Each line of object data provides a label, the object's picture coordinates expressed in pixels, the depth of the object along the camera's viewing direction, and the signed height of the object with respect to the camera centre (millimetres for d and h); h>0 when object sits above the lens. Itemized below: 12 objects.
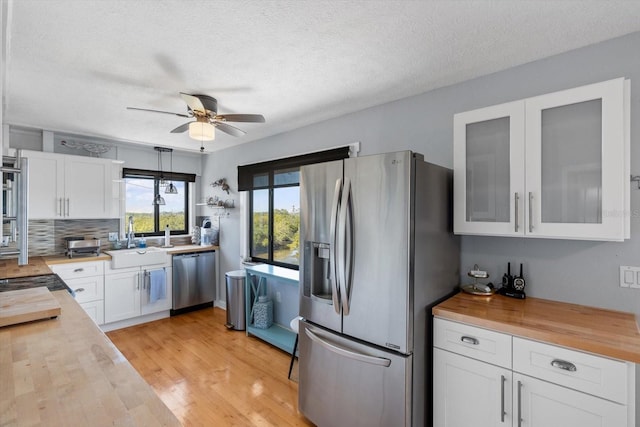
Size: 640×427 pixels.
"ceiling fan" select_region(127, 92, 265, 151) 2516 +785
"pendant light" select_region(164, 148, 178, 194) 4623 +359
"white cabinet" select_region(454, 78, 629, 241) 1579 +276
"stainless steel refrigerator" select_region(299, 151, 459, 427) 1753 -426
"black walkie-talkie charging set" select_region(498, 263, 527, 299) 2027 -470
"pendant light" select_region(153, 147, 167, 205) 4586 +279
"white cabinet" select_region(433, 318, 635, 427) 1337 -810
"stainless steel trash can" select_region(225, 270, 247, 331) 3857 -1095
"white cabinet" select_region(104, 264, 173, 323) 3811 -1017
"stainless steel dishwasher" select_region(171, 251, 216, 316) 4352 -964
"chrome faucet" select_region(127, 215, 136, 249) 4344 -354
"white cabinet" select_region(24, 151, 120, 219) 3520 +316
